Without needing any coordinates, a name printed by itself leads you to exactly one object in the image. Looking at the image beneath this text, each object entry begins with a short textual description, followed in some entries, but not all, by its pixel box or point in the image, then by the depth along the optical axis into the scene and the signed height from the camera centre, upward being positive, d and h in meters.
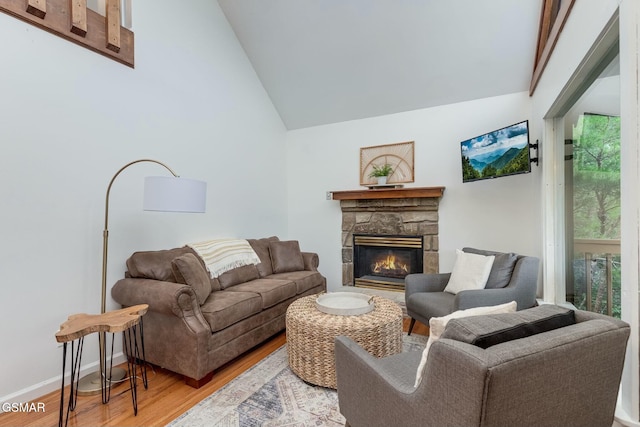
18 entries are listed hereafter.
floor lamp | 2.06 +0.13
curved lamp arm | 2.14 -0.32
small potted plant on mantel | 4.14 +0.63
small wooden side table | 1.73 -0.63
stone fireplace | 4.04 -0.20
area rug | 1.75 -1.13
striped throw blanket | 3.02 -0.36
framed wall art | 4.20 +0.80
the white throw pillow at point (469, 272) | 2.66 -0.46
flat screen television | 2.91 +0.67
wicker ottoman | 2.04 -0.79
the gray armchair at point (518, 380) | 0.81 -0.46
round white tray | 2.24 -0.64
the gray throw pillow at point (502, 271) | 2.60 -0.43
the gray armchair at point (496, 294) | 2.36 -0.57
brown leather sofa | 2.13 -0.70
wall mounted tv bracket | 3.04 +0.72
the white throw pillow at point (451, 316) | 1.20 -0.40
